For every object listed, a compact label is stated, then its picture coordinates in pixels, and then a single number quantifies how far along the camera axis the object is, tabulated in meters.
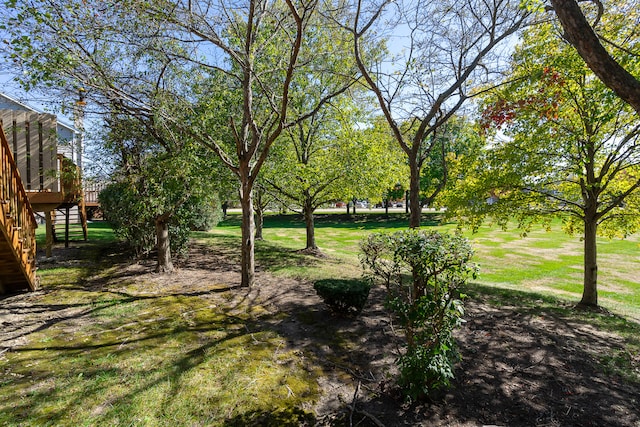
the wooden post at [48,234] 9.46
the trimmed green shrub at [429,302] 3.56
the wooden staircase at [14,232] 5.06
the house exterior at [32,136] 7.59
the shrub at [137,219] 8.56
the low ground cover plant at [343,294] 5.98
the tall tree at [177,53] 5.63
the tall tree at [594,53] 2.87
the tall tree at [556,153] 7.06
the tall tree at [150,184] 7.62
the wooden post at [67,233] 11.53
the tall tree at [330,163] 11.40
